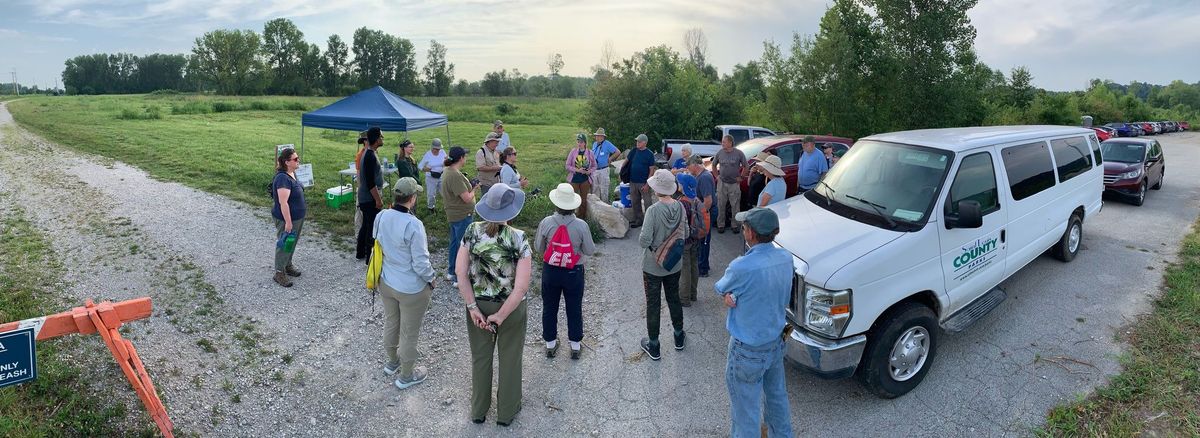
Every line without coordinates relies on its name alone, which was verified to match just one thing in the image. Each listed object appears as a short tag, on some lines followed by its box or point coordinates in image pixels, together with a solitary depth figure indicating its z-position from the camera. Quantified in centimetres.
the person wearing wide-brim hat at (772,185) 671
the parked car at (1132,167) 1117
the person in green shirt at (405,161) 855
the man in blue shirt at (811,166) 829
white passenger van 406
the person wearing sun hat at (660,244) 498
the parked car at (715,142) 1448
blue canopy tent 1014
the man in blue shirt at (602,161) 1012
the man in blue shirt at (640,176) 940
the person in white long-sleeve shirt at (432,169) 991
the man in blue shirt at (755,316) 340
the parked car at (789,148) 1025
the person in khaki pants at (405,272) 436
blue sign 290
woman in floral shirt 386
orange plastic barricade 319
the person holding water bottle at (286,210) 622
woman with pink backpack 455
